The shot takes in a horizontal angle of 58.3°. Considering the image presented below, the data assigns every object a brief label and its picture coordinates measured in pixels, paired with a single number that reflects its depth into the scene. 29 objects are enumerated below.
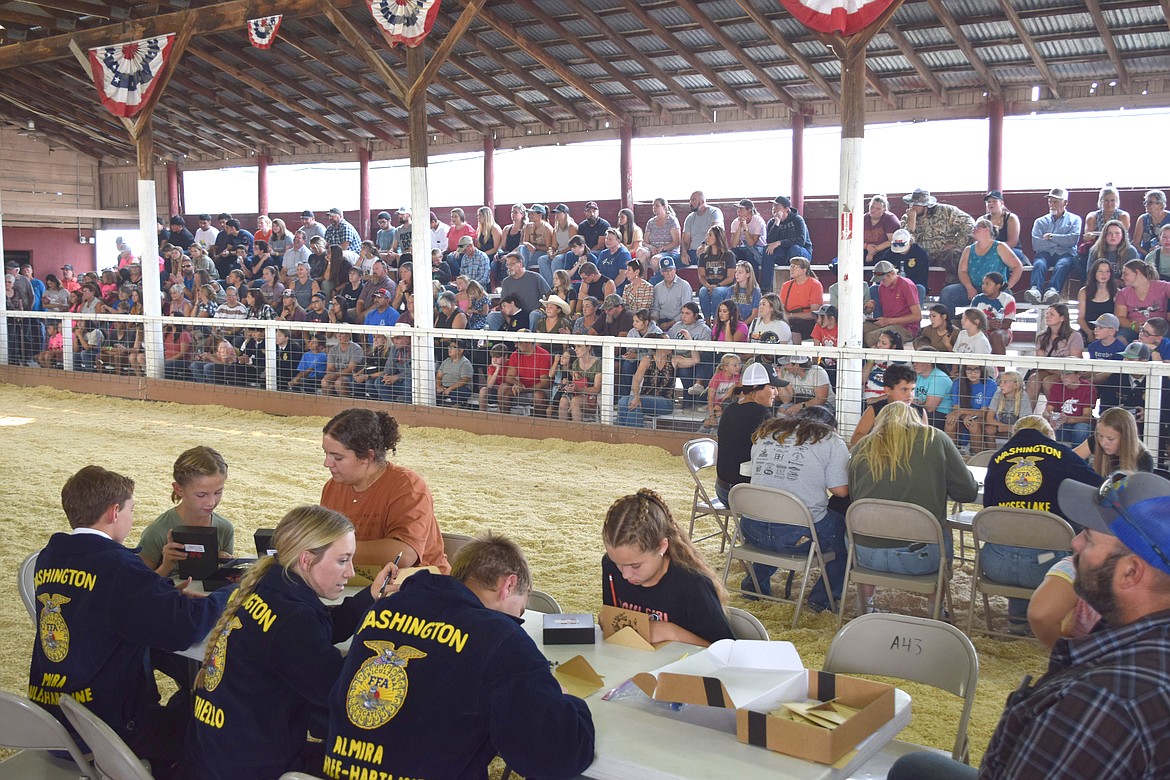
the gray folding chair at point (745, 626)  3.28
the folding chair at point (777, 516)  5.12
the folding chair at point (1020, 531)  4.59
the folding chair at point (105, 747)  2.48
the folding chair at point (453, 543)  4.39
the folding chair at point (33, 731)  2.65
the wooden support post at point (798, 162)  15.38
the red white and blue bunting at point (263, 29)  12.26
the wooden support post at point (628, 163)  16.84
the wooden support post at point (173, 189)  25.02
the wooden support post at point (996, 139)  13.68
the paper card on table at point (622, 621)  3.14
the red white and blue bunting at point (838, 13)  7.85
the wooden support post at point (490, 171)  18.88
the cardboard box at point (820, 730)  2.33
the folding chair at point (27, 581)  3.75
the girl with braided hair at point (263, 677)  2.68
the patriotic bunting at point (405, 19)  10.09
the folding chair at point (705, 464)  6.24
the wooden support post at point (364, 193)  20.97
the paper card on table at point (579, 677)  2.76
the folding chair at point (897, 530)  4.80
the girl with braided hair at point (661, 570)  3.35
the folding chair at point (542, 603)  3.68
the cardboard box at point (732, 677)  2.54
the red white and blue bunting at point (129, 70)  13.29
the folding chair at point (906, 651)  3.02
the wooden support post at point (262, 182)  22.77
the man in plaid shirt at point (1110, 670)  1.75
